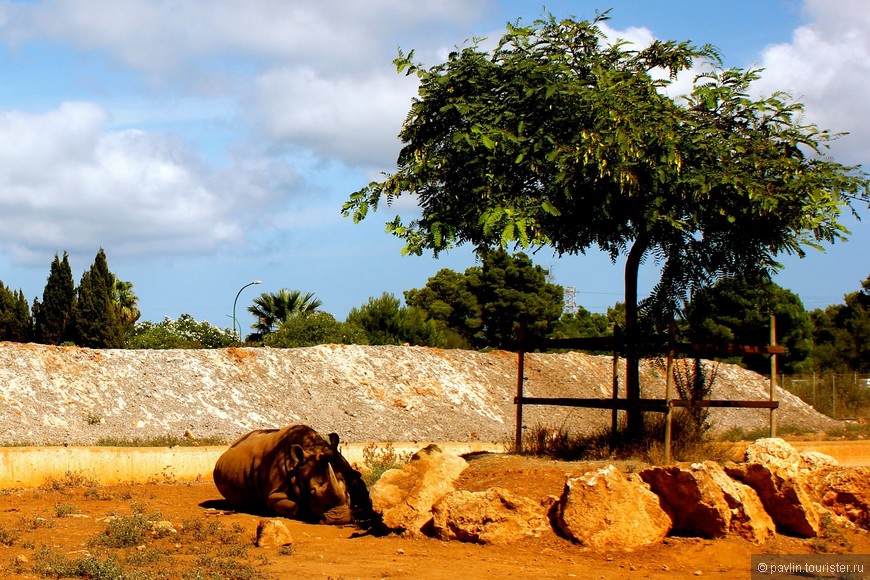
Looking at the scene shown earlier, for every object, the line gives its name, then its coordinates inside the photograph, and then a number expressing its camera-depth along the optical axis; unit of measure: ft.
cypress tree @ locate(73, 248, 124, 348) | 167.12
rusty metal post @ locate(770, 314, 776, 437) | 46.13
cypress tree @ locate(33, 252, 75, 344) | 170.30
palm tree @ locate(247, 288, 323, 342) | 167.02
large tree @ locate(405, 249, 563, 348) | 192.44
